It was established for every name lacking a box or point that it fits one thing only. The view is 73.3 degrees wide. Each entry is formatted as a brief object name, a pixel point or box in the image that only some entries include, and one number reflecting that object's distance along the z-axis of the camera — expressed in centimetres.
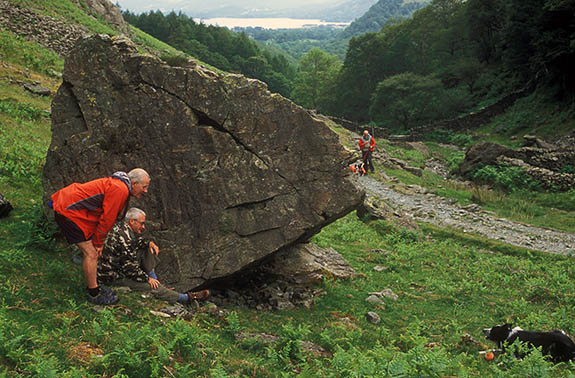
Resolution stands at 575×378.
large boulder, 898
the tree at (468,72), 6494
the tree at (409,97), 6050
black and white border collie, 771
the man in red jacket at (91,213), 671
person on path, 2641
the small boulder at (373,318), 924
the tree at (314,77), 10404
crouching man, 764
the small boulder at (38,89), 2125
